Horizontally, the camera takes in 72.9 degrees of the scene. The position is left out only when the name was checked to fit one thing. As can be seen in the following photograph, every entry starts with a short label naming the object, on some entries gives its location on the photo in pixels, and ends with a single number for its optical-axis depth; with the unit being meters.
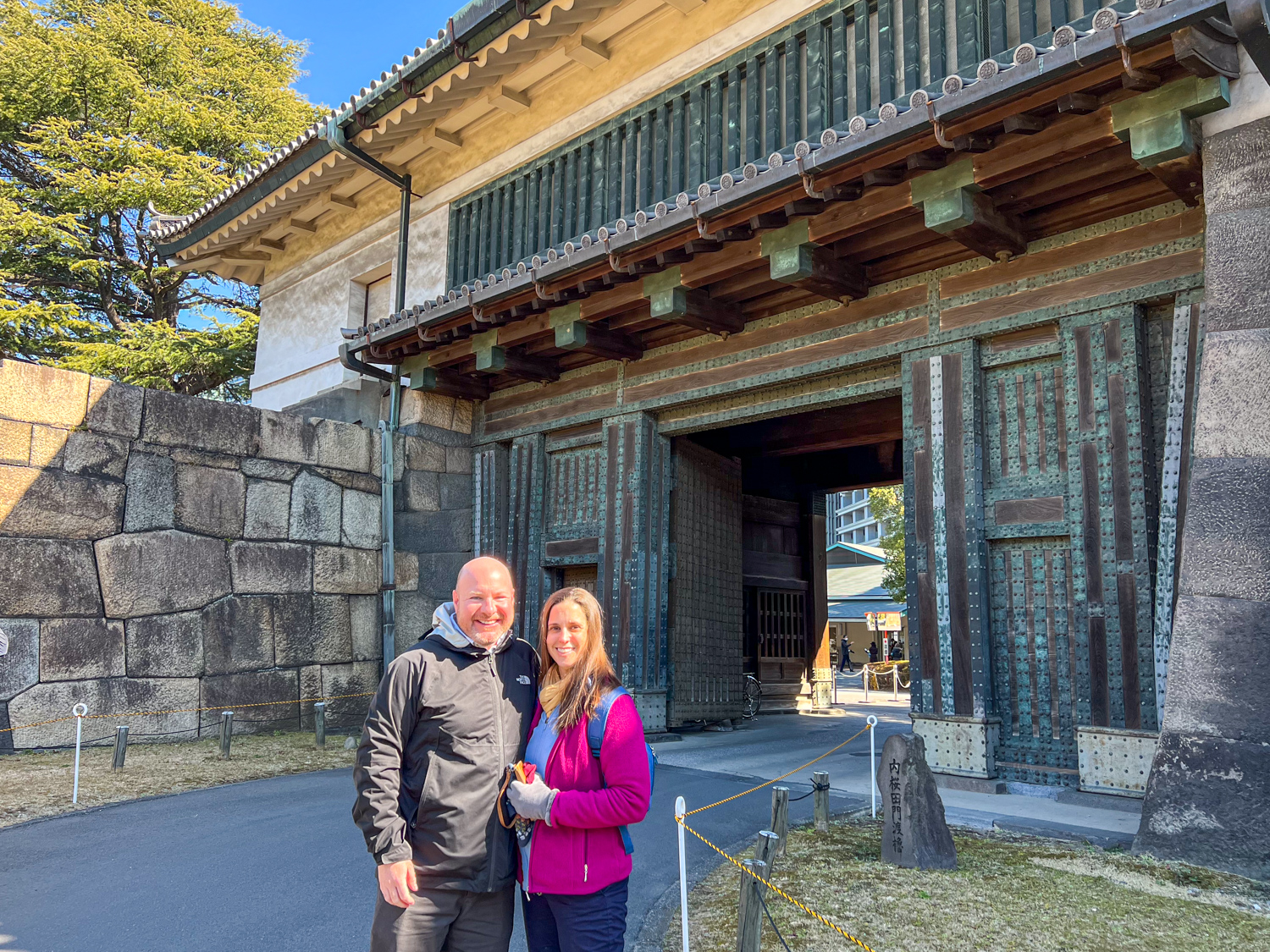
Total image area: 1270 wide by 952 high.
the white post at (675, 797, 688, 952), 3.12
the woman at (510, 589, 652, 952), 2.48
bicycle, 11.82
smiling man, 2.43
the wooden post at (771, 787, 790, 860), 4.69
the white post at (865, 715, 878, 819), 5.84
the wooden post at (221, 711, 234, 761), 8.08
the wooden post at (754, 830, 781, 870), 3.52
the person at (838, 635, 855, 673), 28.10
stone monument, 4.62
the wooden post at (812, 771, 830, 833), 5.54
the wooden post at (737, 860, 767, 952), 3.06
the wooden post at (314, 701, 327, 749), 8.75
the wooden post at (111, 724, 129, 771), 7.22
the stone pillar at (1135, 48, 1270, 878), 4.27
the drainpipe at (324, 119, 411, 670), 10.45
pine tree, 16.80
